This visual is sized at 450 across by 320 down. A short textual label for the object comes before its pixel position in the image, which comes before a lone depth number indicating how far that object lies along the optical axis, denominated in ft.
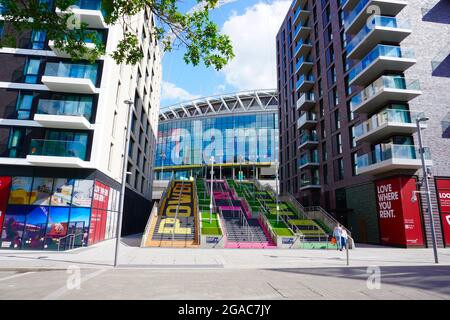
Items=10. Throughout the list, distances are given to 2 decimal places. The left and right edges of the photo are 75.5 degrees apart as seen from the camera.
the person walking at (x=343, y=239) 60.75
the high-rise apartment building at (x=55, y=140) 62.08
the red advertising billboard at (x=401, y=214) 71.00
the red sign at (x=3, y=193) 62.39
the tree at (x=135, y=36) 25.29
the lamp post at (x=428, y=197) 46.29
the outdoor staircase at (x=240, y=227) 71.67
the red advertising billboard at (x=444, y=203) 72.59
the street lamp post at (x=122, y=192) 40.24
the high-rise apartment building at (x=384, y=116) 72.69
